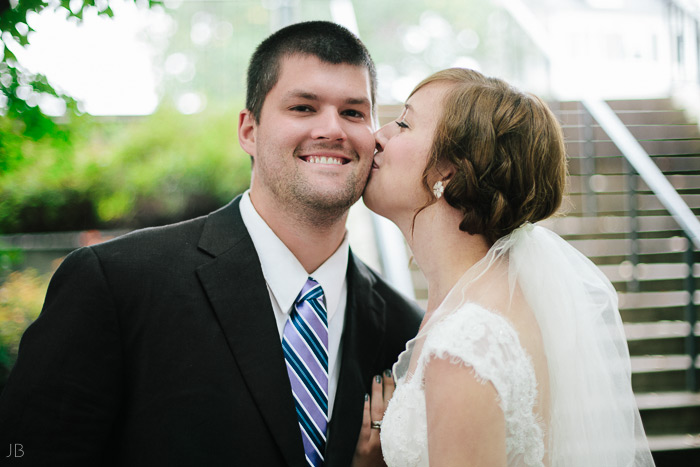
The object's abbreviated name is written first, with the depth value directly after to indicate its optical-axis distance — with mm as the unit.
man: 1837
